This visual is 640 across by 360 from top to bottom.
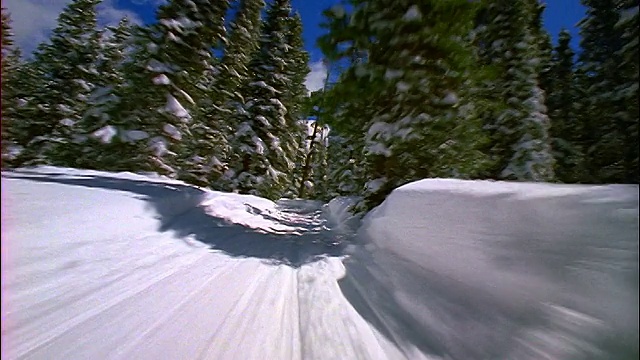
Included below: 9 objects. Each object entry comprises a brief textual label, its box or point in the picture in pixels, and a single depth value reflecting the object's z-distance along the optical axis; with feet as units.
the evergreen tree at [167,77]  41.01
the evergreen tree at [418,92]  23.07
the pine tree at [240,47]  63.26
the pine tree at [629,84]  33.09
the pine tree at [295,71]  66.44
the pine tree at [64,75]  56.08
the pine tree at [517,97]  44.45
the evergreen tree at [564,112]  55.77
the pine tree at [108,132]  39.78
